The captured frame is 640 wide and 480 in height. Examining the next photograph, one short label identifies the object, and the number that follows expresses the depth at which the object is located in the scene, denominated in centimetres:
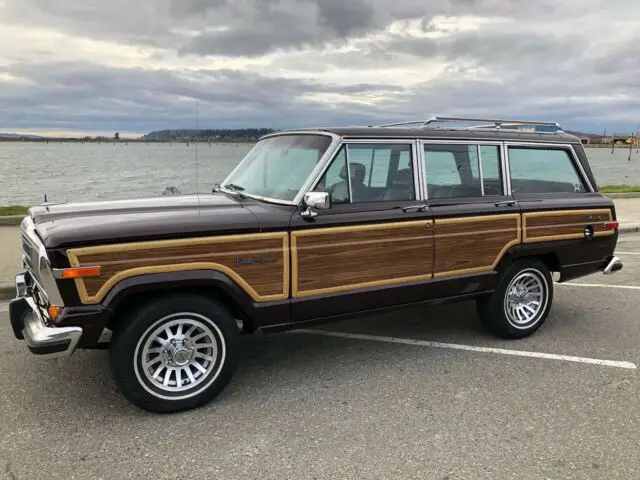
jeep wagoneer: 355
